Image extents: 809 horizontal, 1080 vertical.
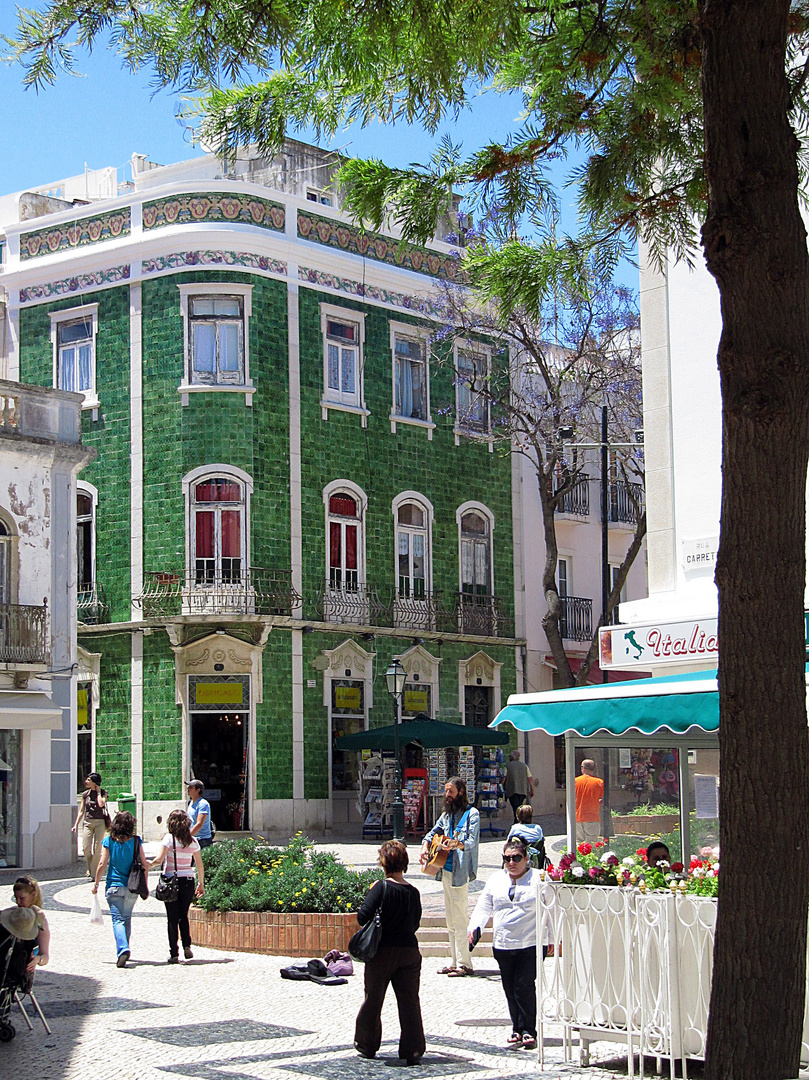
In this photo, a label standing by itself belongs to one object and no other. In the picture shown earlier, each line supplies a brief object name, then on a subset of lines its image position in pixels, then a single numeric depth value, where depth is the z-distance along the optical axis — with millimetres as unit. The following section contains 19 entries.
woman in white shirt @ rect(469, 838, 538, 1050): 10297
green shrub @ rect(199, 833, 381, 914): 14727
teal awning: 11938
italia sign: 15914
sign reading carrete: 16859
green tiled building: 31125
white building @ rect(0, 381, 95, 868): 25750
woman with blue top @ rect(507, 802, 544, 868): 14714
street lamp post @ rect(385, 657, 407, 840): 26191
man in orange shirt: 14633
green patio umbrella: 28641
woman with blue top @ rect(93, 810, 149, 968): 13945
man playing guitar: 13750
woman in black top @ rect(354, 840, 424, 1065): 9445
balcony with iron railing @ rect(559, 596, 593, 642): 39312
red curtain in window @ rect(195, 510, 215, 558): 31500
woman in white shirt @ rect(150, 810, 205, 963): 14255
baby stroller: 10367
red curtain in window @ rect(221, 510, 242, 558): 31578
